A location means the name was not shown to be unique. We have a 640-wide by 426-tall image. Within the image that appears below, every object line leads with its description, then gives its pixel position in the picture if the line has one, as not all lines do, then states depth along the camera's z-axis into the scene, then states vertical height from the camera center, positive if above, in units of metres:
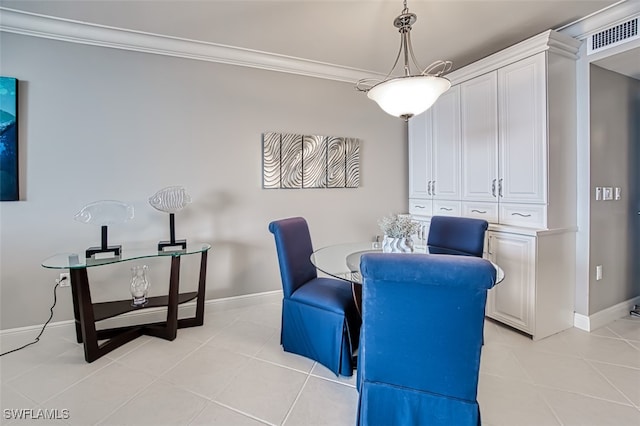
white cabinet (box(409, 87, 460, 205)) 3.11 +0.68
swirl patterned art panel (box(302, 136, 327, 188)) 3.24 +0.55
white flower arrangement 1.98 -0.09
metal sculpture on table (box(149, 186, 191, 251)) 2.50 +0.08
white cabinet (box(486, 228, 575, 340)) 2.38 -0.54
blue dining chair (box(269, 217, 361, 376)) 1.94 -0.64
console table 2.10 -0.73
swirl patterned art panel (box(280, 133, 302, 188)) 3.15 +0.55
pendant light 1.73 +0.71
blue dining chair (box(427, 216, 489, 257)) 2.23 -0.18
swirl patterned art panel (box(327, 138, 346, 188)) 3.36 +0.55
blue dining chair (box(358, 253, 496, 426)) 1.16 -0.51
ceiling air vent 2.23 +1.34
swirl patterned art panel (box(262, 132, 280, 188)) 3.08 +0.54
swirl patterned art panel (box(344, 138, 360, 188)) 3.44 +0.58
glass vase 2.49 -0.59
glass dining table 1.77 -0.33
